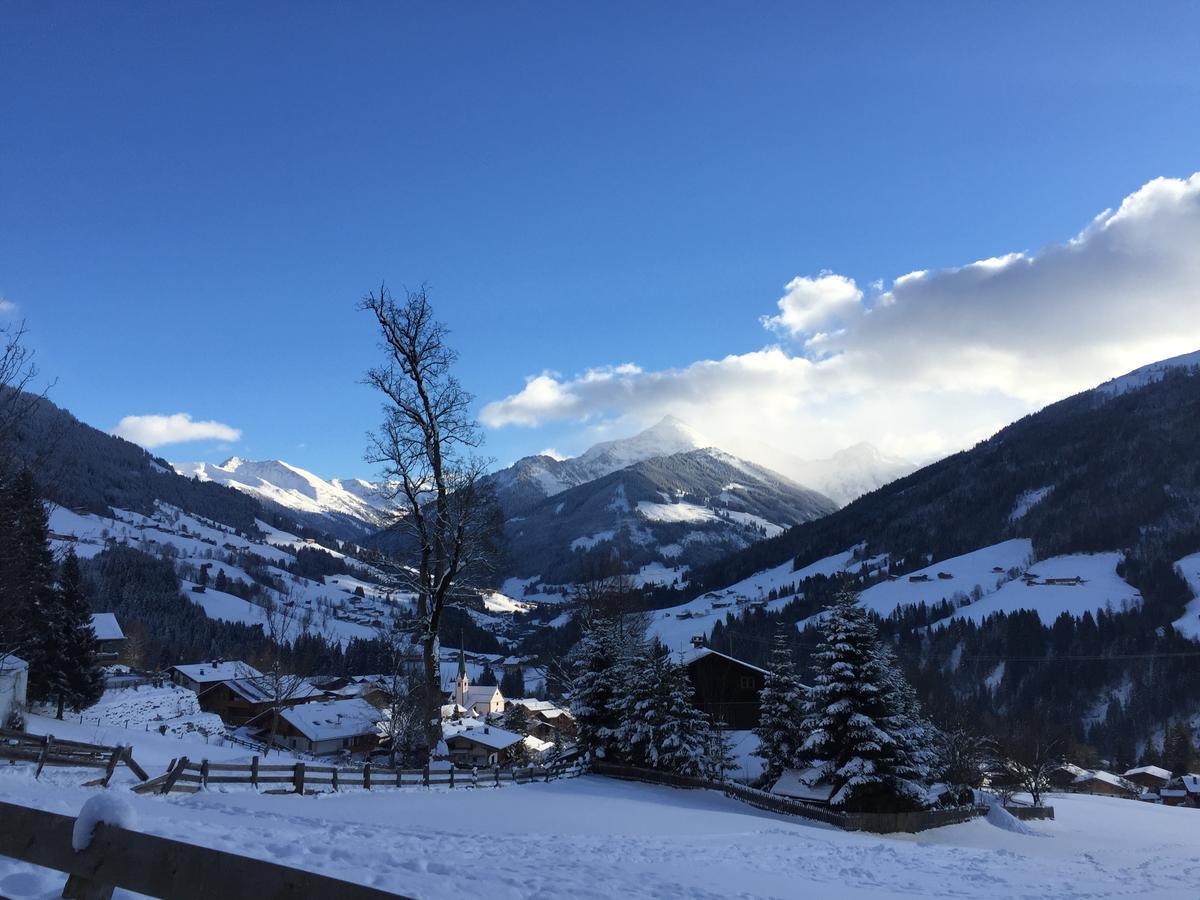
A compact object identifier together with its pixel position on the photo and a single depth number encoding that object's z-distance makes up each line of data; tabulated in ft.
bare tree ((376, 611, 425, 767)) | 127.58
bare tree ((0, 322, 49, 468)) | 50.19
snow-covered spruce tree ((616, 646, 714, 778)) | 102.37
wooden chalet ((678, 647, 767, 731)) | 179.93
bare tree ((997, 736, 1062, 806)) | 170.39
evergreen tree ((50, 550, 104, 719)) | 155.12
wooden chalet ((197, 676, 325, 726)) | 314.35
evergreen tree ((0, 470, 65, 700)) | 91.39
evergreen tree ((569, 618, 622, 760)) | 110.83
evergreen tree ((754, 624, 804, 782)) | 112.78
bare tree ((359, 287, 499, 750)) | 66.39
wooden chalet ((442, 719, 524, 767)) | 223.24
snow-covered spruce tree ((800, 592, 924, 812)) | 87.66
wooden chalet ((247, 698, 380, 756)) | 244.83
